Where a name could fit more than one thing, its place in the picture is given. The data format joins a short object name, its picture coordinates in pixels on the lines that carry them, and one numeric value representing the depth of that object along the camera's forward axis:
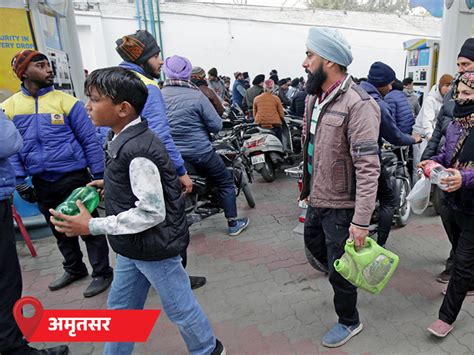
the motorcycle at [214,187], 3.87
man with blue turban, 1.93
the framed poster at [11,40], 4.09
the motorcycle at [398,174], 3.80
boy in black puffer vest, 1.61
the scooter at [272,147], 5.58
